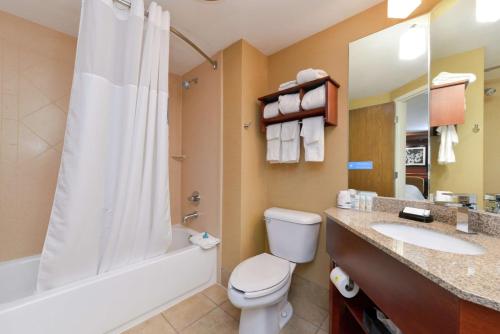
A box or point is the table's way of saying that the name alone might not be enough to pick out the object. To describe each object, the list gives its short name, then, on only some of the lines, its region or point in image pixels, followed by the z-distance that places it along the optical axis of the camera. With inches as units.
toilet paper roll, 38.0
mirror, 34.0
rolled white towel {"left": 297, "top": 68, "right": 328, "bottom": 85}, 52.2
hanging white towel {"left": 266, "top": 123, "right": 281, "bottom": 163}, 61.8
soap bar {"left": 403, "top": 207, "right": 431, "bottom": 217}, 38.4
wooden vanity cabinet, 16.4
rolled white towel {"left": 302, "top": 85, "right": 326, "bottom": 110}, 51.2
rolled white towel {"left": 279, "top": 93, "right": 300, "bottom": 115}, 56.0
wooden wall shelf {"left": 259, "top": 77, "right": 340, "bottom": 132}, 50.8
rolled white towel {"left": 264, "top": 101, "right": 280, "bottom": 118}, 60.9
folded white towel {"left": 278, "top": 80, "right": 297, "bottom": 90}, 57.9
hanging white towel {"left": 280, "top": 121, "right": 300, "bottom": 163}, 58.5
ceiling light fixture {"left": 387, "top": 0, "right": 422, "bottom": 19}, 42.1
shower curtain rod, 47.5
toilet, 42.2
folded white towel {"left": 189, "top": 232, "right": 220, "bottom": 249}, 65.3
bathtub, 37.9
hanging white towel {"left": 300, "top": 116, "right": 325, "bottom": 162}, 53.4
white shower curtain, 41.5
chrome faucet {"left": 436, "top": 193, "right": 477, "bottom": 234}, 34.0
